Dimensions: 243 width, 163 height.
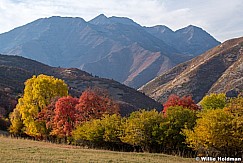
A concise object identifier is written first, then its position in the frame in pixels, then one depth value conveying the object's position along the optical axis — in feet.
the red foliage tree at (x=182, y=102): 281.99
